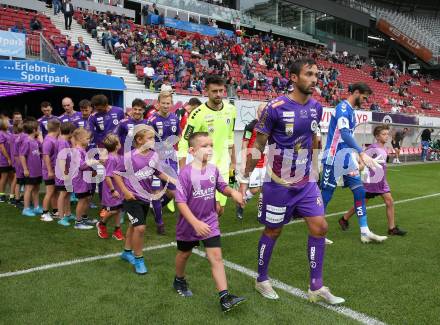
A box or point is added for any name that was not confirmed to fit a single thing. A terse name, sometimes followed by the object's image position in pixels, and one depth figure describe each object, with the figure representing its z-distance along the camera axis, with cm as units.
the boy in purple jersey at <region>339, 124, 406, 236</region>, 649
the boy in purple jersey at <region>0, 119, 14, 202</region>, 865
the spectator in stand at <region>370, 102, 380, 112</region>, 2828
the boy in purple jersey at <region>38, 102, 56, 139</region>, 895
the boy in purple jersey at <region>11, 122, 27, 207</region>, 786
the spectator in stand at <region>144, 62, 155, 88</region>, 1738
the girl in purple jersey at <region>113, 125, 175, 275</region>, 463
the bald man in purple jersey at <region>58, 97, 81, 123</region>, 855
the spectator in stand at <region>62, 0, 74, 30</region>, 2028
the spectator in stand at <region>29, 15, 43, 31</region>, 1799
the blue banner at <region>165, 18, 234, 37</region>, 2911
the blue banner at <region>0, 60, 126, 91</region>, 1001
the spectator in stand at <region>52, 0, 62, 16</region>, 2228
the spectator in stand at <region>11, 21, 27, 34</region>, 1665
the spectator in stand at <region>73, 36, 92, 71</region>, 1535
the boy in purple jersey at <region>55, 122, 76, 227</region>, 691
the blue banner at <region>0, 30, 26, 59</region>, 1143
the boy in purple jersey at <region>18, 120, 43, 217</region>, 755
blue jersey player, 570
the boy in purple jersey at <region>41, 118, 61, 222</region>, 704
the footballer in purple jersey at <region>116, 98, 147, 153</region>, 684
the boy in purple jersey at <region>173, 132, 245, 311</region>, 365
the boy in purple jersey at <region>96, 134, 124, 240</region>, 581
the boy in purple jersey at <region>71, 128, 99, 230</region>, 675
